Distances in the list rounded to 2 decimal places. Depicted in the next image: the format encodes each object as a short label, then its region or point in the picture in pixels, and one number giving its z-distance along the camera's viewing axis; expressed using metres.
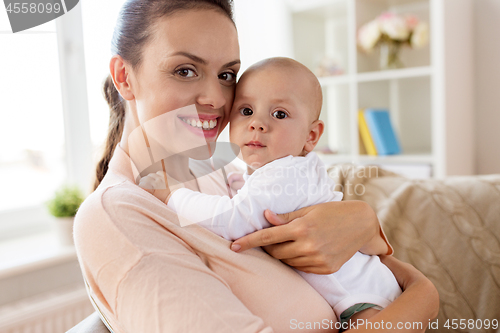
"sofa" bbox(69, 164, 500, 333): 1.46
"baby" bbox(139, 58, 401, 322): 0.90
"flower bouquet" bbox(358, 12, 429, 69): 2.55
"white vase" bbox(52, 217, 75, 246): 2.03
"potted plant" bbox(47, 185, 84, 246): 2.00
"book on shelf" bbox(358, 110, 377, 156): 2.65
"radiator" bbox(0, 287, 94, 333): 1.71
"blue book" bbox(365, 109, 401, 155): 2.61
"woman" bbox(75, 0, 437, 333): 0.72
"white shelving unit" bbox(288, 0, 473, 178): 2.34
